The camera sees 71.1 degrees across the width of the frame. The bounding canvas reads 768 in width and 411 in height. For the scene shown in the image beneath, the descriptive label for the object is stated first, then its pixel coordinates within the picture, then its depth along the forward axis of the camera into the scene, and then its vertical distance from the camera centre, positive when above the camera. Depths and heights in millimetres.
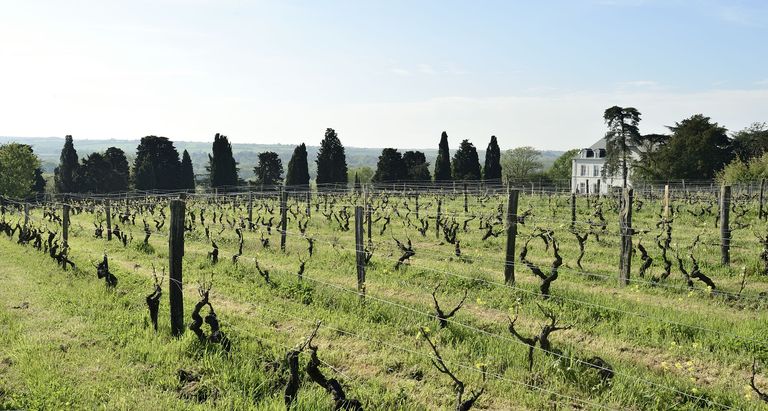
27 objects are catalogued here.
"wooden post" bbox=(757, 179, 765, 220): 19694 -1084
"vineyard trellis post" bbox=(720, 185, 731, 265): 12125 -956
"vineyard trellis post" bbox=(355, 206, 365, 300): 9547 -1230
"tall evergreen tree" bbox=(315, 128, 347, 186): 59031 +2739
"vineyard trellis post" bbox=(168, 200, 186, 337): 7203 -1045
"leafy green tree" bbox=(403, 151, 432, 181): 62906 +2094
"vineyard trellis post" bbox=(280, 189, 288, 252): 16398 -880
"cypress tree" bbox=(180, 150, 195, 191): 63469 +1062
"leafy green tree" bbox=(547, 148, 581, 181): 89594 +2896
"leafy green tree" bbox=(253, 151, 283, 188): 62375 +1713
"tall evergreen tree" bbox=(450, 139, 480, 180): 61438 +2493
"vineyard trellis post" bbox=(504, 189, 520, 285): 10242 -1077
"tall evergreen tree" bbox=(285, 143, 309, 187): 58500 +1616
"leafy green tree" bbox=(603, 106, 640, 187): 50781 +4572
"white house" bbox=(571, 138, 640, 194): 72562 +2191
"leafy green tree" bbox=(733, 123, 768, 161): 53938 +4085
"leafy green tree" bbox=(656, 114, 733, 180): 51562 +3043
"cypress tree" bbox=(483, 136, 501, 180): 63375 +2809
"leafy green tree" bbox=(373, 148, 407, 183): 61750 +1927
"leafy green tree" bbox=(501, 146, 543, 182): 92625 +4018
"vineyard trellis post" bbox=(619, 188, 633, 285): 10555 -1047
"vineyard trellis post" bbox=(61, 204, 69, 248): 15500 -1079
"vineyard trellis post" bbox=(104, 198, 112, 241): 20000 -1403
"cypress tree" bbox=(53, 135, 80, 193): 58188 +1714
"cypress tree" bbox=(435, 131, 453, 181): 61469 +2027
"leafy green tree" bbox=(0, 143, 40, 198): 52688 +1451
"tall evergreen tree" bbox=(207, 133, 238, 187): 58125 +2150
